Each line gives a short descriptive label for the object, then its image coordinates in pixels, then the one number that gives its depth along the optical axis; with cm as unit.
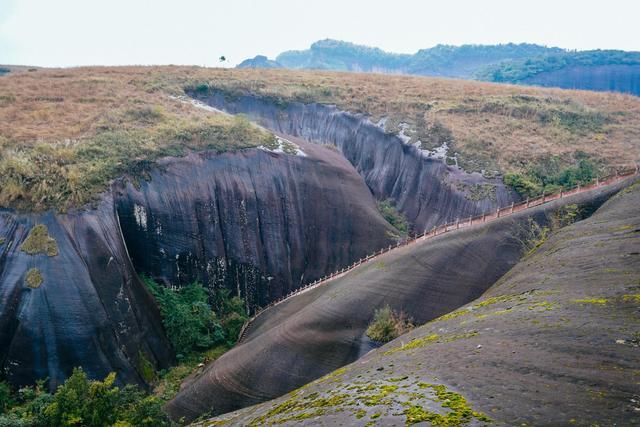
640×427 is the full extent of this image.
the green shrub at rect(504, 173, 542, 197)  3384
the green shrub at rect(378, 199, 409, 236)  3744
